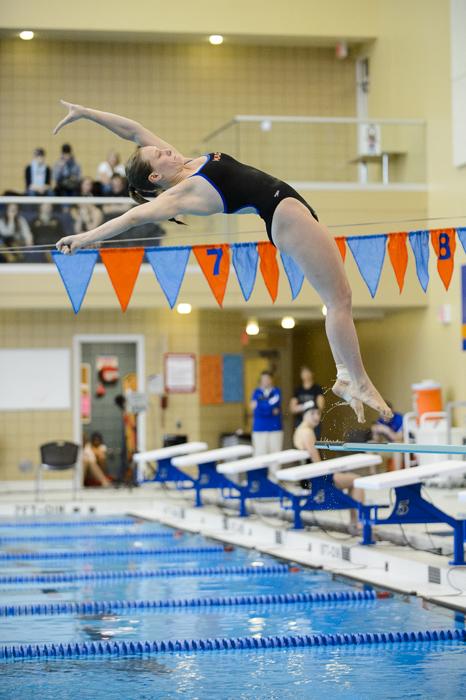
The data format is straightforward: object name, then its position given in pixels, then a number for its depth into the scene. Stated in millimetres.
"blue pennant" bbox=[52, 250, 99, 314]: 9203
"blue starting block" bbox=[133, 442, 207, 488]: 16812
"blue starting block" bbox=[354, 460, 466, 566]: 10409
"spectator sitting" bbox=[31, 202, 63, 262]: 17047
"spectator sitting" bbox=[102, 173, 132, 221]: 17781
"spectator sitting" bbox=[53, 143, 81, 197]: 17766
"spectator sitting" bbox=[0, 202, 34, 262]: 16906
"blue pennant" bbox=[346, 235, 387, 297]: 9773
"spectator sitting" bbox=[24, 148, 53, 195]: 18234
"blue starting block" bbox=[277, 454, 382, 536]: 12078
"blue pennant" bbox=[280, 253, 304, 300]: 8807
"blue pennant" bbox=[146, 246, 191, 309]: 9922
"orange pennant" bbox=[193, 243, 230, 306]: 10180
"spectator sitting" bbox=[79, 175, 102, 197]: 17688
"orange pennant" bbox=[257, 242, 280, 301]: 9672
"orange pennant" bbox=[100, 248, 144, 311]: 9641
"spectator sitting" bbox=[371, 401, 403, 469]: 15952
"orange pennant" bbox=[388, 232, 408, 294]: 9805
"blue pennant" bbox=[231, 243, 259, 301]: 10141
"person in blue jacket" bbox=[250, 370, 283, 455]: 17094
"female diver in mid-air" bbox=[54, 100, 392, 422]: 4891
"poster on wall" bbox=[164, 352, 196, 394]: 20016
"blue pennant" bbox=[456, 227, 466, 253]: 9891
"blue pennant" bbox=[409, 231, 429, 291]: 9766
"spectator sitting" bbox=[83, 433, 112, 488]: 19328
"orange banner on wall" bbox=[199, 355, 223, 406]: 20062
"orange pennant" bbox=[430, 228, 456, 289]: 9930
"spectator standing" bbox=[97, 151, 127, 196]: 17969
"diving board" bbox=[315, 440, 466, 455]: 5481
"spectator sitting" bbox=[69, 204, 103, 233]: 17062
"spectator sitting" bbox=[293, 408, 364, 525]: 12727
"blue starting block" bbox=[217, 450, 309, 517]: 14070
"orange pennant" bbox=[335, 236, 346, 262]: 9891
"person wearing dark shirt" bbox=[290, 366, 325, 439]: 16141
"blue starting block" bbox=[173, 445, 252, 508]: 15531
